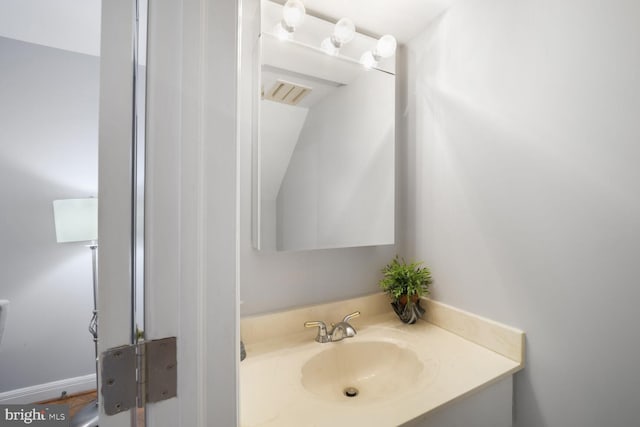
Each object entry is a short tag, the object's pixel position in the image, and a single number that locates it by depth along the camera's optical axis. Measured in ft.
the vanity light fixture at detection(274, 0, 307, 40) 3.22
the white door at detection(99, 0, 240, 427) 1.35
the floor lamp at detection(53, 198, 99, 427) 1.40
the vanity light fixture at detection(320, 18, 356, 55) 3.54
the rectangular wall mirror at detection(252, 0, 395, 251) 3.32
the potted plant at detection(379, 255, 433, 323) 3.77
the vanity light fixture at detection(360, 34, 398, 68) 3.82
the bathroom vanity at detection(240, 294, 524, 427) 2.20
